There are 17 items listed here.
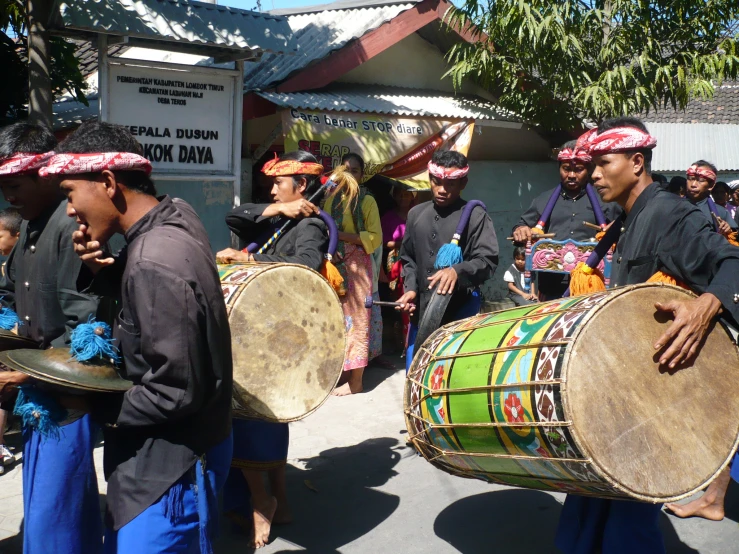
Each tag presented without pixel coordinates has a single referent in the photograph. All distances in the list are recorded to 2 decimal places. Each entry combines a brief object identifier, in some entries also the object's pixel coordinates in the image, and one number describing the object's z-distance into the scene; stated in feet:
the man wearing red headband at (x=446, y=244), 16.16
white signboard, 18.99
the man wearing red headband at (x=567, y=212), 18.85
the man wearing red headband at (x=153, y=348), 7.25
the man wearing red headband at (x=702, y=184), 27.55
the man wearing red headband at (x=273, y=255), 13.25
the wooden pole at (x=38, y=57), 16.88
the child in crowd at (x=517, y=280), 23.78
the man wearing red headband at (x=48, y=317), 9.49
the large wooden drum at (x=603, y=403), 8.65
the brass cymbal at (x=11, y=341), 9.68
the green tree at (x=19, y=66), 21.40
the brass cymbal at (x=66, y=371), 7.73
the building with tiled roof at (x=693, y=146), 52.13
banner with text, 23.50
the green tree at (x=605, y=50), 27.71
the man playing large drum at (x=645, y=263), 9.04
